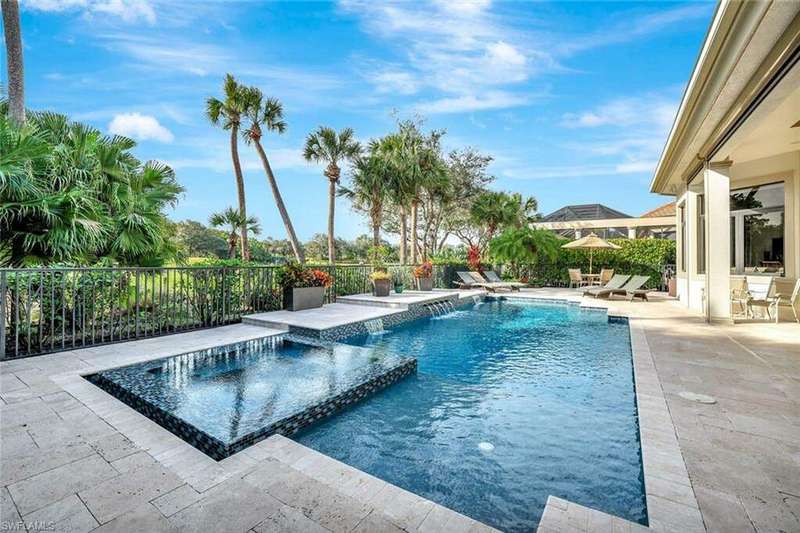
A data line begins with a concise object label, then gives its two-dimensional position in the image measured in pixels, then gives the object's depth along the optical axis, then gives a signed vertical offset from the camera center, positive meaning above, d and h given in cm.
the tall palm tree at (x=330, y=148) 1823 +569
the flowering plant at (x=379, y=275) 1097 -29
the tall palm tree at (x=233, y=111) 1559 +648
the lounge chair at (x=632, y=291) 1154 -83
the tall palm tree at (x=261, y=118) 1625 +646
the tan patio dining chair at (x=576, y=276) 1582 -50
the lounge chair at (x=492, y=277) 1581 -53
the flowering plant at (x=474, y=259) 1656 +25
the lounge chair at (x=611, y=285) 1203 -69
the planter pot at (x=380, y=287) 1094 -63
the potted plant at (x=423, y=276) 1362 -39
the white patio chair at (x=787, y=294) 729 -63
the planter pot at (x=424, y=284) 1365 -68
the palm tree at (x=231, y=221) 1342 +161
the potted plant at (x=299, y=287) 848 -49
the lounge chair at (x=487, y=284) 1437 -74
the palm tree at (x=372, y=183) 1756 +389
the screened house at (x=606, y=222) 1948 +228
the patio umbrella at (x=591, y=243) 1370 +78
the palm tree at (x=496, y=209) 2002 +298
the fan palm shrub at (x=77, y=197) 476 +100
